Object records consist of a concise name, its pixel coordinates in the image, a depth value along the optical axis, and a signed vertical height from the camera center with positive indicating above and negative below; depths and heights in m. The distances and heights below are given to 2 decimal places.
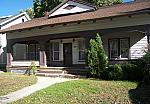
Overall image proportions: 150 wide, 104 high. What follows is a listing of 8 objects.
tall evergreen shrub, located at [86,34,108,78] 8.66 -0.31
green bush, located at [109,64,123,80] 8.10 -1.17
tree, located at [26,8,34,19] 22.97 +7.60
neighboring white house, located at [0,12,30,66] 16.09 +4.23
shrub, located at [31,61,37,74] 10.85 -1.01
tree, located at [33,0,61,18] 19.86 +7.67
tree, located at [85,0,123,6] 18.18 +7.34
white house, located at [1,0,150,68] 9.14 +1.75
